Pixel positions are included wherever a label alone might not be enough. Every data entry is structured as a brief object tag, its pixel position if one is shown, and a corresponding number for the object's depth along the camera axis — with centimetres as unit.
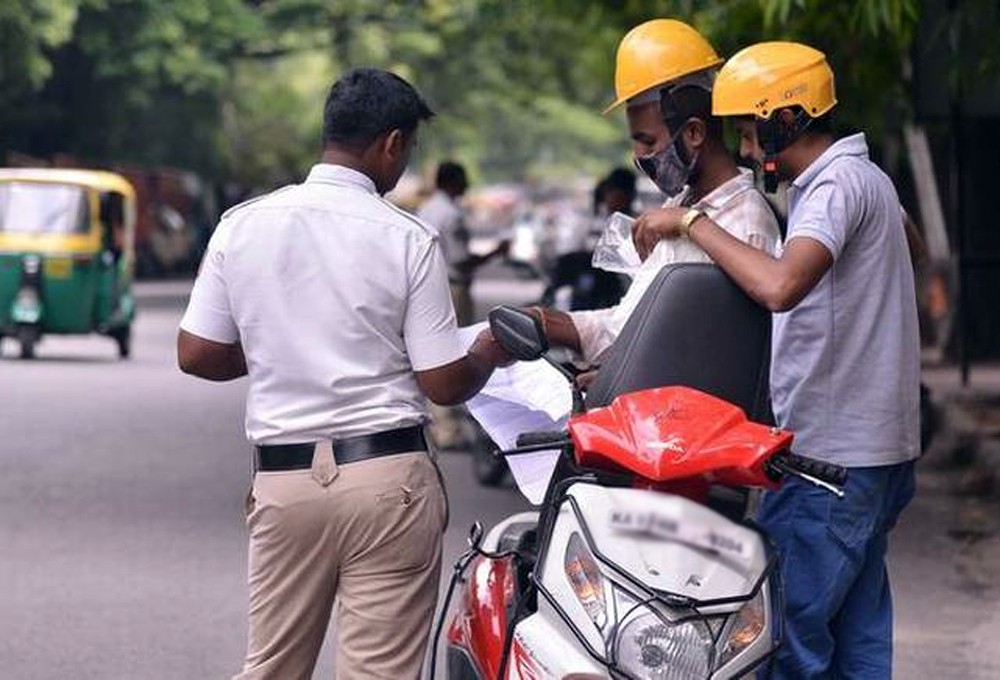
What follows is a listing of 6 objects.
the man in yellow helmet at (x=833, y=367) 821
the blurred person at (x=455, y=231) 2256
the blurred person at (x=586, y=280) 1995
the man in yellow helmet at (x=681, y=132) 792
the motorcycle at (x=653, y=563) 669
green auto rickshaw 3640
